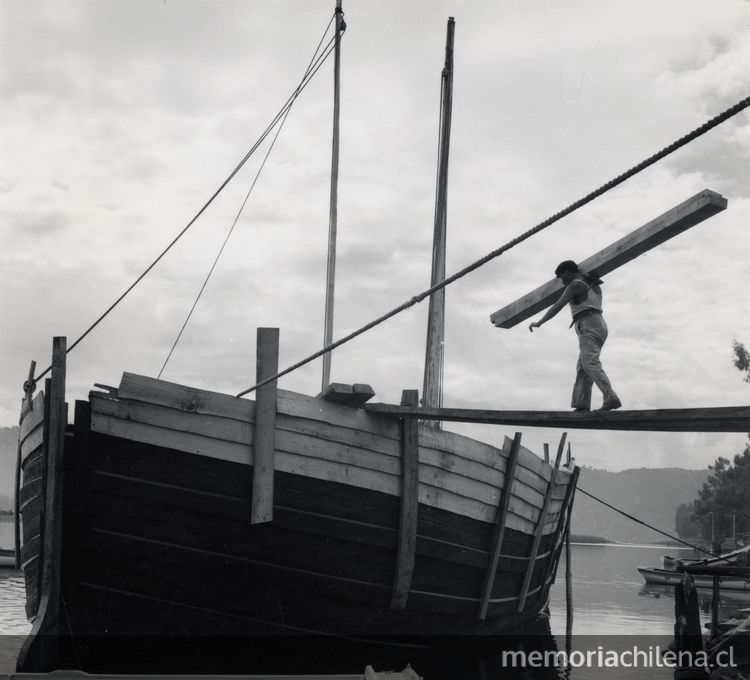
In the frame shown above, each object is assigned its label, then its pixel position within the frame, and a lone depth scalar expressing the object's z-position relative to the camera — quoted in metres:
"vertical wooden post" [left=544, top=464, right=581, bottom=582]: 15.17
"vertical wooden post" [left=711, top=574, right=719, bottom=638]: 12.73
